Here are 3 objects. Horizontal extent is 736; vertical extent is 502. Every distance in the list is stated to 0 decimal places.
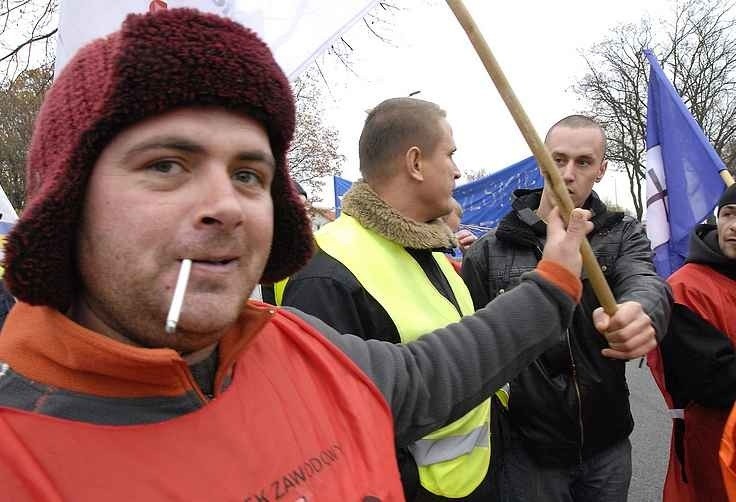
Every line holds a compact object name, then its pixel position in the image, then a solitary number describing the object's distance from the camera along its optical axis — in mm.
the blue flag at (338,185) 9281
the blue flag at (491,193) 6902
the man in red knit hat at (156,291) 871
